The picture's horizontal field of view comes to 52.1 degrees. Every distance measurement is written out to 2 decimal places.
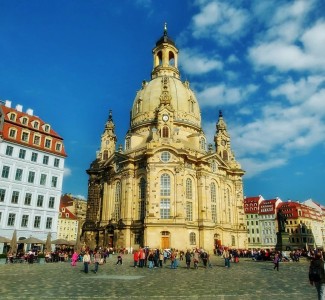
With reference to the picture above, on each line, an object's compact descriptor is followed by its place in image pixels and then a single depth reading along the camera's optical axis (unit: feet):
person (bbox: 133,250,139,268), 112.27
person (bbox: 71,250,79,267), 114.17
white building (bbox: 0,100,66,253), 155.21
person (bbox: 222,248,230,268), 115.30
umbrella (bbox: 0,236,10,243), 134.62
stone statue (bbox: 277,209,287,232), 155.63
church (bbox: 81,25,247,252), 196.34
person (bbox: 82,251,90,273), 87.77
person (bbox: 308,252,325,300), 37.37
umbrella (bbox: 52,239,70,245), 151.64
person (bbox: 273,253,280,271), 102.79
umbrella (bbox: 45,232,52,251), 139.13
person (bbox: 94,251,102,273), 90.05
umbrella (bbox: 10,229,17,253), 127.65
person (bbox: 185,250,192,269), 111.21
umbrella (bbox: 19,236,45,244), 139.54
